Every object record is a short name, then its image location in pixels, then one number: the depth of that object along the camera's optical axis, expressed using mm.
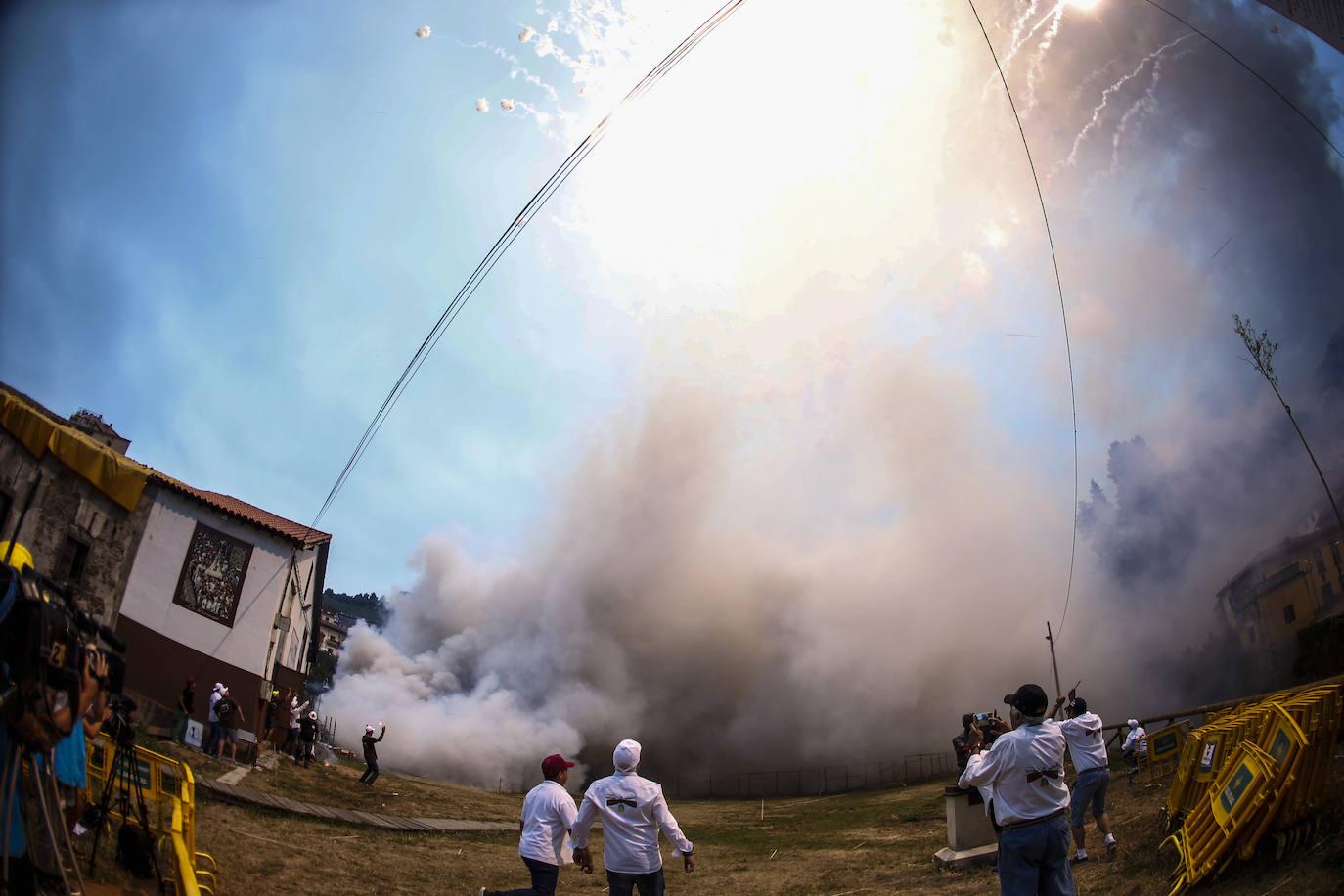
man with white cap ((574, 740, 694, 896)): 5996
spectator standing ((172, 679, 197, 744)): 16141
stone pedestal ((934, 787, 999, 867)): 9328
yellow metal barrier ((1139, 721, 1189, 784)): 11570
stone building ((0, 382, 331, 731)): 10078
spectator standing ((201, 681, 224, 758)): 16188
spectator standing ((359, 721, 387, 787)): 19375
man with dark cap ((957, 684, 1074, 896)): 5125
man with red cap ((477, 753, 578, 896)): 6297
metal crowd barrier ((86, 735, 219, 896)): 5758
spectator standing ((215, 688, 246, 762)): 16188
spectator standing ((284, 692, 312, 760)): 21000
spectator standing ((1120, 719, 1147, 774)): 13696
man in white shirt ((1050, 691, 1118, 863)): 8406
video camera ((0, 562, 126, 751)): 4426
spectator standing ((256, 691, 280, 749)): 20892
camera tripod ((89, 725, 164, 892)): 6199
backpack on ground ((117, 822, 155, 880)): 6562
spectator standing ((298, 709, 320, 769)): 20547
